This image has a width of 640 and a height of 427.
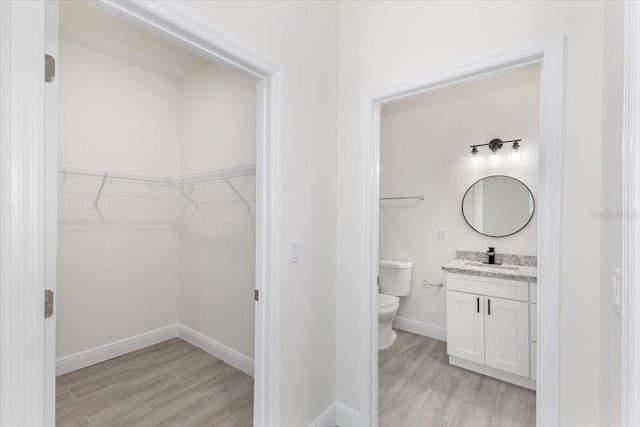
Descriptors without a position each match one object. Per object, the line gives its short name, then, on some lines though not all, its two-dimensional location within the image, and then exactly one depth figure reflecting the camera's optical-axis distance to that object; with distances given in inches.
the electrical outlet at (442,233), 122.9
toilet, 116.7
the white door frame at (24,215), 31.2
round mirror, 108.1
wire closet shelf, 96.9
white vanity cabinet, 90.4
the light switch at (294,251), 62.9
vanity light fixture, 107.6
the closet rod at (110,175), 95.8
